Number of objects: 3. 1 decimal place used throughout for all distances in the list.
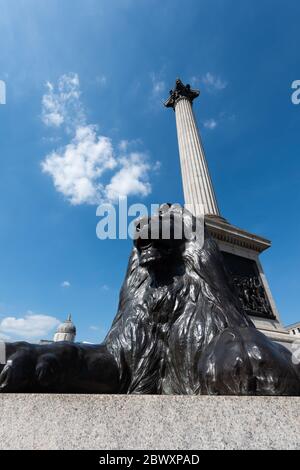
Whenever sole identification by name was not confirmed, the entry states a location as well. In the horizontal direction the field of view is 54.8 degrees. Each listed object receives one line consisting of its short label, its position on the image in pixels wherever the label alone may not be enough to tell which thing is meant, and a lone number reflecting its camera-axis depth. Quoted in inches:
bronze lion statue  63.5
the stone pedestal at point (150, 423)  43.7
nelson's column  314.2
